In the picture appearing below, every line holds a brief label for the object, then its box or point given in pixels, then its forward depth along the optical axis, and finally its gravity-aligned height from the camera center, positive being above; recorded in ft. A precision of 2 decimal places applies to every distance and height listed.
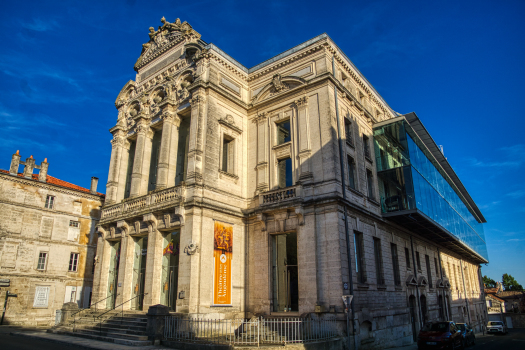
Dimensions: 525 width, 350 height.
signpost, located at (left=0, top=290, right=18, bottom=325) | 84.99 -1.40
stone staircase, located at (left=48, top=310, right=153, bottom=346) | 53.62 -6.28
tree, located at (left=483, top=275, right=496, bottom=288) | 356.14 +5.19
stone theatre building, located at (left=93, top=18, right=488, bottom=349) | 61.87 +17.58
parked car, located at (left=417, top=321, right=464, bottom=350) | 58.34 -7.75
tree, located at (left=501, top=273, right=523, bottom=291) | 335.26 +3.94
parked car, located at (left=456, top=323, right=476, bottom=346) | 69.39 -8.92
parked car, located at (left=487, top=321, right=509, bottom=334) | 130.00 -13.98
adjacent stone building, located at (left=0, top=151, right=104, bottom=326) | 89.86 +12.18
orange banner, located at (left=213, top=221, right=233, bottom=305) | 62.59 +4.53
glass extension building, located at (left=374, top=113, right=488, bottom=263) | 74.84 +23.18
